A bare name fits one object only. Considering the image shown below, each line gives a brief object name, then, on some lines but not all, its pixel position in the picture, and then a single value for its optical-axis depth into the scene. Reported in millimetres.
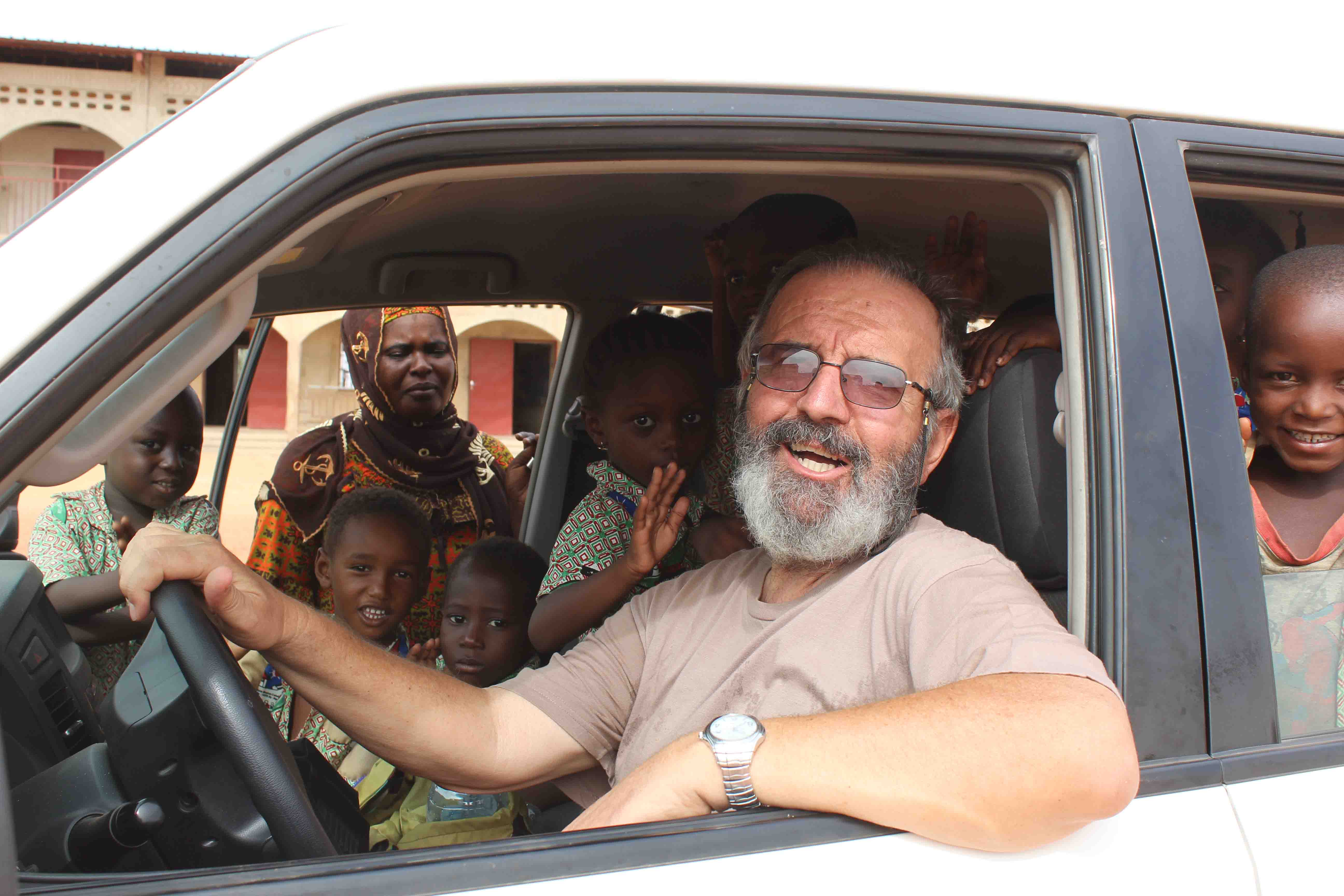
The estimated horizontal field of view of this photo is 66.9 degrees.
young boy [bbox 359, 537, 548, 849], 2680
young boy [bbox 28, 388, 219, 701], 3037
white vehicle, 944
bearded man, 1105
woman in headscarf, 3521
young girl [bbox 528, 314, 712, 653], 2328
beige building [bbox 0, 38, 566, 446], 26047
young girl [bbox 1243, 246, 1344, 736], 1529
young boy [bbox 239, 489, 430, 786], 2854
